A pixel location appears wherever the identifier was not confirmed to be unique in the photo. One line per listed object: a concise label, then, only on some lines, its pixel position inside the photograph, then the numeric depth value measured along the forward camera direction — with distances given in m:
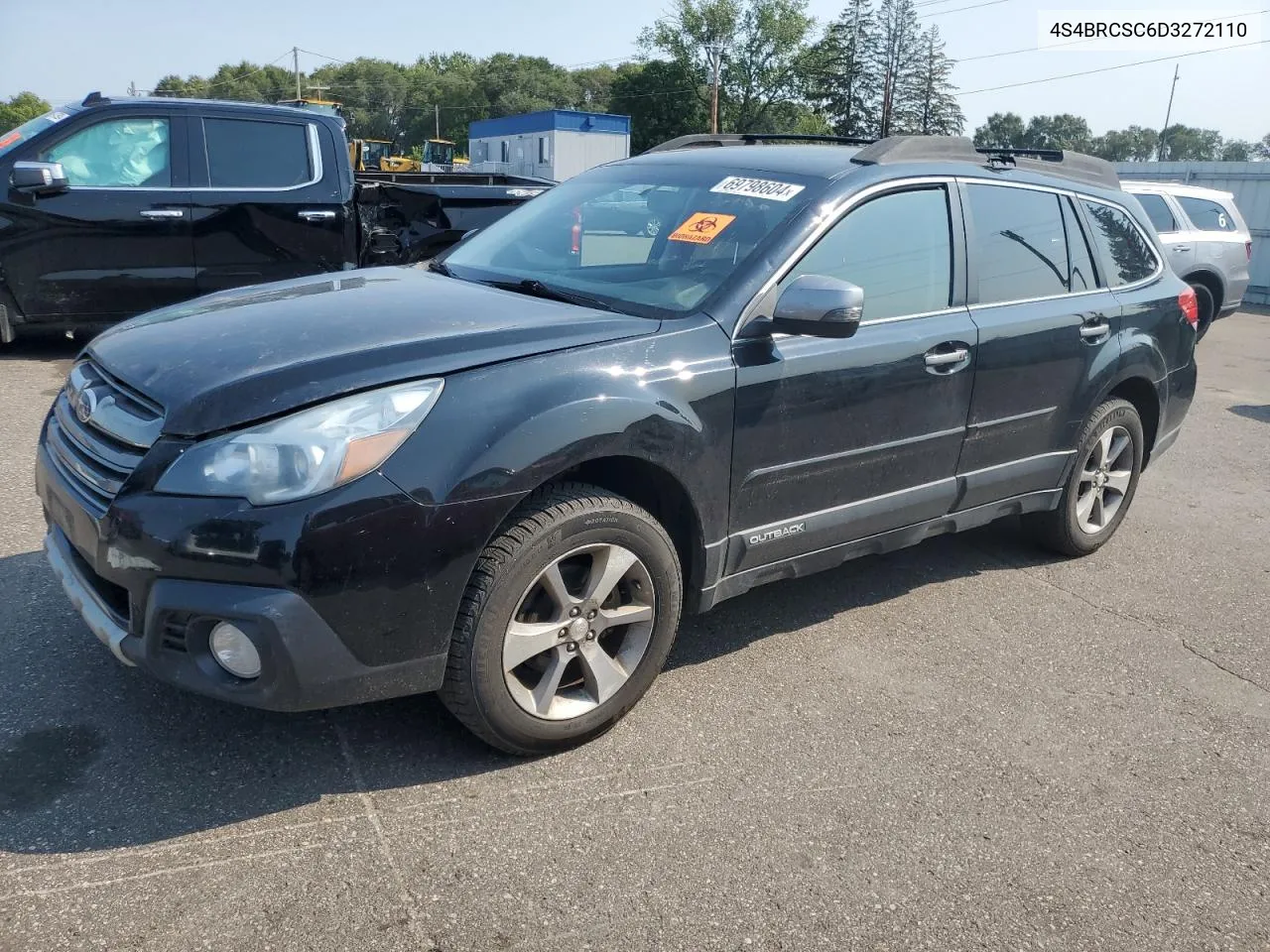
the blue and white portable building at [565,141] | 51.72
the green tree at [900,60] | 77.69
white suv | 11.52
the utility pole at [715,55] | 79.64
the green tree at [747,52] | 82.44
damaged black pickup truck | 7.03
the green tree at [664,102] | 82.12
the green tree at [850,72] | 78.88
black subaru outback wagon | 2.50
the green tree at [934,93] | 79.00
